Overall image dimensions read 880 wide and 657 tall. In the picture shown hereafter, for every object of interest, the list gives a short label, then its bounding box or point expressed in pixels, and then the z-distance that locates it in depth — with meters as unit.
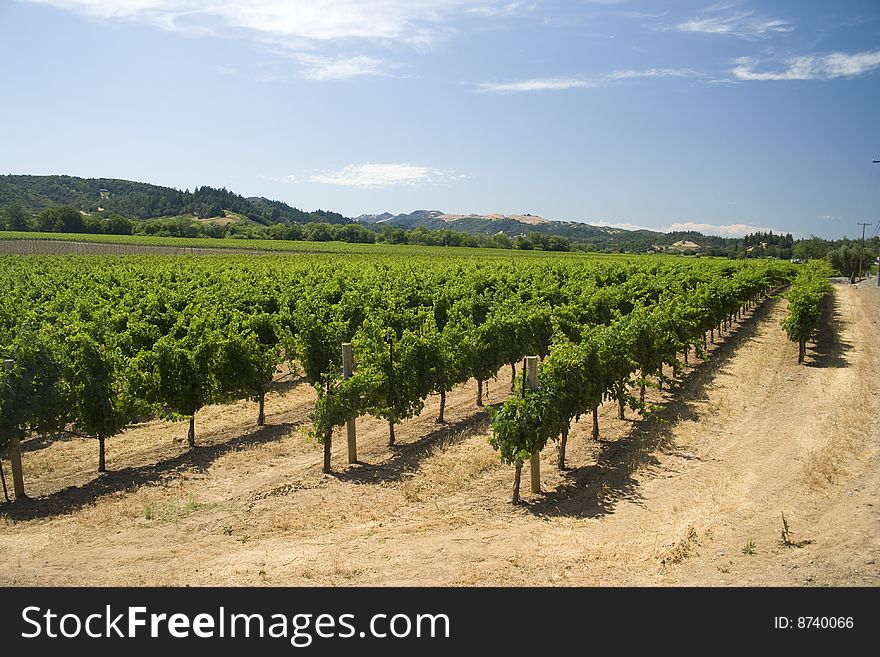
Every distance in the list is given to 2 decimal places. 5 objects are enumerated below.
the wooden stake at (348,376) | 12.53
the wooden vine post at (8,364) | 10.52
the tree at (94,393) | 11.71
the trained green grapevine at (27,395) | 10.41
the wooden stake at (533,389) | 10.51
